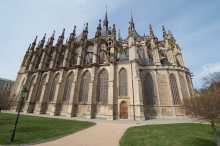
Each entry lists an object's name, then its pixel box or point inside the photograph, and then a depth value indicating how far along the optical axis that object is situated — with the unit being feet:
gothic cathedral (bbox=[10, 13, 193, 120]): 83.92
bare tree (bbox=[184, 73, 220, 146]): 27.39
